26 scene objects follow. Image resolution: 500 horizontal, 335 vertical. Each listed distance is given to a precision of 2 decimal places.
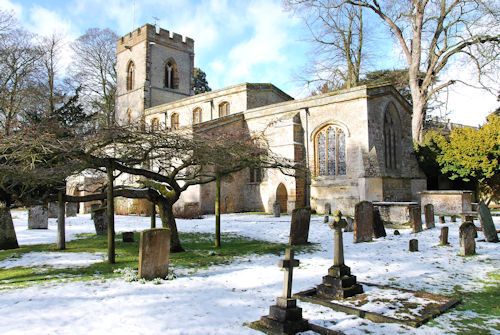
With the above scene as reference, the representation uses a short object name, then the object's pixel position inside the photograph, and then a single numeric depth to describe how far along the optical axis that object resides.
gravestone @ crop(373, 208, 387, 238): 11.50
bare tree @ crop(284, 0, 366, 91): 28.23
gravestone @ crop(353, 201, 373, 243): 10.78
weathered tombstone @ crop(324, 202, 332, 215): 18.79
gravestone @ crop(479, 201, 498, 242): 9.99
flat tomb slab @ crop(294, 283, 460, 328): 4.59
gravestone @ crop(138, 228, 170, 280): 6.39
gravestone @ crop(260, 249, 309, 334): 4.23
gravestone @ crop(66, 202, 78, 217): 20.75
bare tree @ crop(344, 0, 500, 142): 22.56
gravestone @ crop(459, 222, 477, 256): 8.42
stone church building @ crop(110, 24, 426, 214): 18.84
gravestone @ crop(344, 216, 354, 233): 12.86
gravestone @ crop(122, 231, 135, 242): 11.04
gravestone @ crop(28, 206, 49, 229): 14.98
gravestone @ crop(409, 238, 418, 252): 9.12
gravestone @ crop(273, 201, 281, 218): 18.86
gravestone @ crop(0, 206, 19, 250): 10.02
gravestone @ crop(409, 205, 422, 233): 12.18
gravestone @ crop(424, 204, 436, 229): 13.17
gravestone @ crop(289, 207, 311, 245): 10.27
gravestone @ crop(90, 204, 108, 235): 12.97
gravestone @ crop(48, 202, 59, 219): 19.62
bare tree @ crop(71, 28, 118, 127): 33.53
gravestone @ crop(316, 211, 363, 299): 5.52
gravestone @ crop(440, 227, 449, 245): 9.79
